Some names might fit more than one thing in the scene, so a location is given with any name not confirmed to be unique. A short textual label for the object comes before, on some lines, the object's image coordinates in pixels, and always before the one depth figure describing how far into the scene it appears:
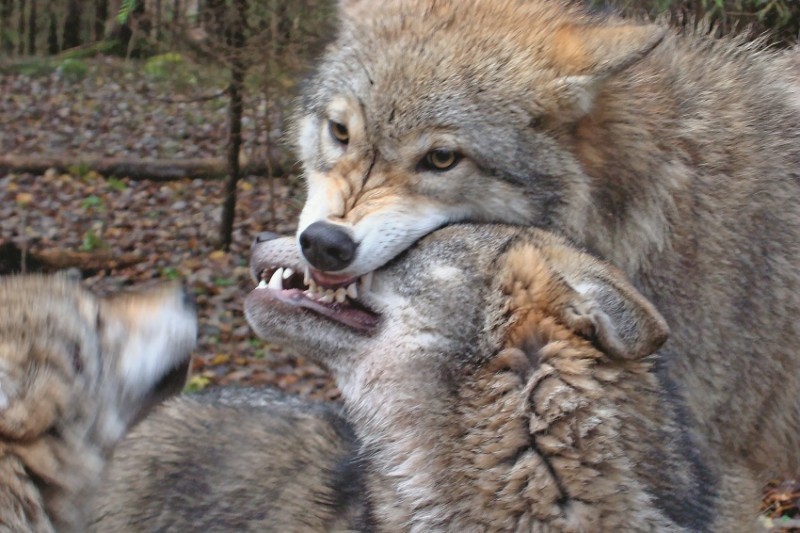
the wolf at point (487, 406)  2.37
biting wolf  3.41
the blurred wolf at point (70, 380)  2.66
